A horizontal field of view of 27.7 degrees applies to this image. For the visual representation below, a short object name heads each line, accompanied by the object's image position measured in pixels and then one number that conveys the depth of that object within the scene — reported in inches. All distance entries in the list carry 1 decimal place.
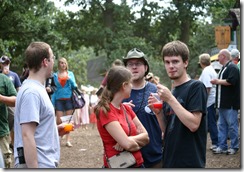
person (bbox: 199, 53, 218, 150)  344.5
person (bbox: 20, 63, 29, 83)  326.1
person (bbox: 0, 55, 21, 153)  260.7
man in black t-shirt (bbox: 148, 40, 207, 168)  128.2
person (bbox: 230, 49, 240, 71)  355.6
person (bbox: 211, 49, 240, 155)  313.7
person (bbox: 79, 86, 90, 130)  605.1
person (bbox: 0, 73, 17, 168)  190.4
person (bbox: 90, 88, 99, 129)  646.4
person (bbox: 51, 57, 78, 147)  362.9
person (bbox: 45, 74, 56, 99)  322.3
